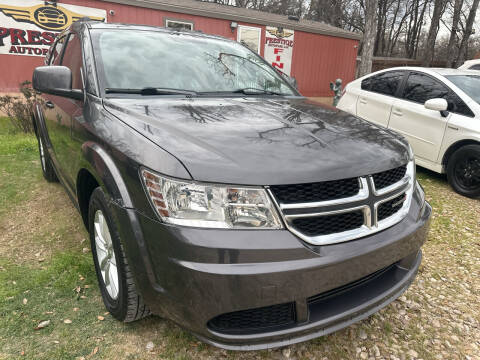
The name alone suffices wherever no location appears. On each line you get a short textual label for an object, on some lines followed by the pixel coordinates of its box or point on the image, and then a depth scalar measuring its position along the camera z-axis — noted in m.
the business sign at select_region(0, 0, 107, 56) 9.48
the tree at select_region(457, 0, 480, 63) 24.78
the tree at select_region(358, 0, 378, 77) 12.42
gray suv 1.48
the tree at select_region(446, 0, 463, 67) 22.36
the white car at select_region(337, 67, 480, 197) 4.56
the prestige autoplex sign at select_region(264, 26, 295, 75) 12.89
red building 9.70
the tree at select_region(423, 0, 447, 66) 23.83
